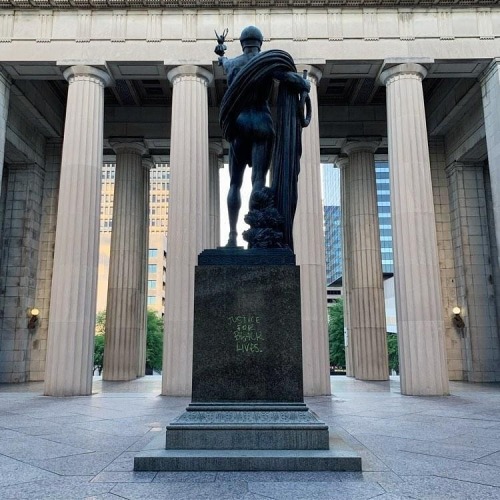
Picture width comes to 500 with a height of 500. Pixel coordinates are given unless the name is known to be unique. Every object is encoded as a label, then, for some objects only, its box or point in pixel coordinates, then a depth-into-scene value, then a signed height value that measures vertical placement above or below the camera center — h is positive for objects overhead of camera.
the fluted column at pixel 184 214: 18.03 +4.78
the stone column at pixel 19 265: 24.73 +3.80
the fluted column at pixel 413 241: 18.02 +3.57
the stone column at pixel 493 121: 19.83 +8.77
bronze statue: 8.05 +3.55
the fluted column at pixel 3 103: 20.56 +9.98
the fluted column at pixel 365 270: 25.55 +3.46
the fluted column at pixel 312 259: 17.84 +2.90
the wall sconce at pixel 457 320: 25.75 +0.68
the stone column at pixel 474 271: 24.84 +3.24
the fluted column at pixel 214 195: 26.94 +7.76
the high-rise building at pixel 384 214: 108.38 +28.81
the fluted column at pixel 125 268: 25.55 +3.68
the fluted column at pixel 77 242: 18.03 +3.64
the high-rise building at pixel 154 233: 105.56 +25.46
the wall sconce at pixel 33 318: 25.30 +0.98
